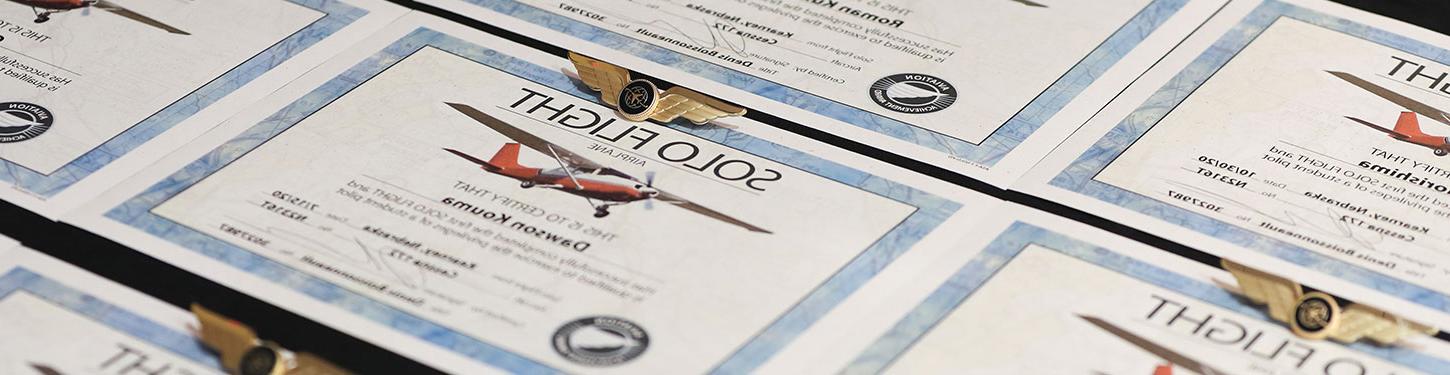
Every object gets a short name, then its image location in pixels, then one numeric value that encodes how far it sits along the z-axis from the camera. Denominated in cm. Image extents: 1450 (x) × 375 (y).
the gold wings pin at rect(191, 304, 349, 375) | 100
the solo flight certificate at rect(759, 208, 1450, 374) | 103
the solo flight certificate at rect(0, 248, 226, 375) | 102
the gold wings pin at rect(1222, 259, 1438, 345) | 105
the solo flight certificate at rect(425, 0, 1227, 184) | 129
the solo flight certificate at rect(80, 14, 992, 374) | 106
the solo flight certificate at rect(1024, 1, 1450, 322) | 115
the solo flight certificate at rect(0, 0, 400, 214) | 125
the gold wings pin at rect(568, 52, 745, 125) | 128
